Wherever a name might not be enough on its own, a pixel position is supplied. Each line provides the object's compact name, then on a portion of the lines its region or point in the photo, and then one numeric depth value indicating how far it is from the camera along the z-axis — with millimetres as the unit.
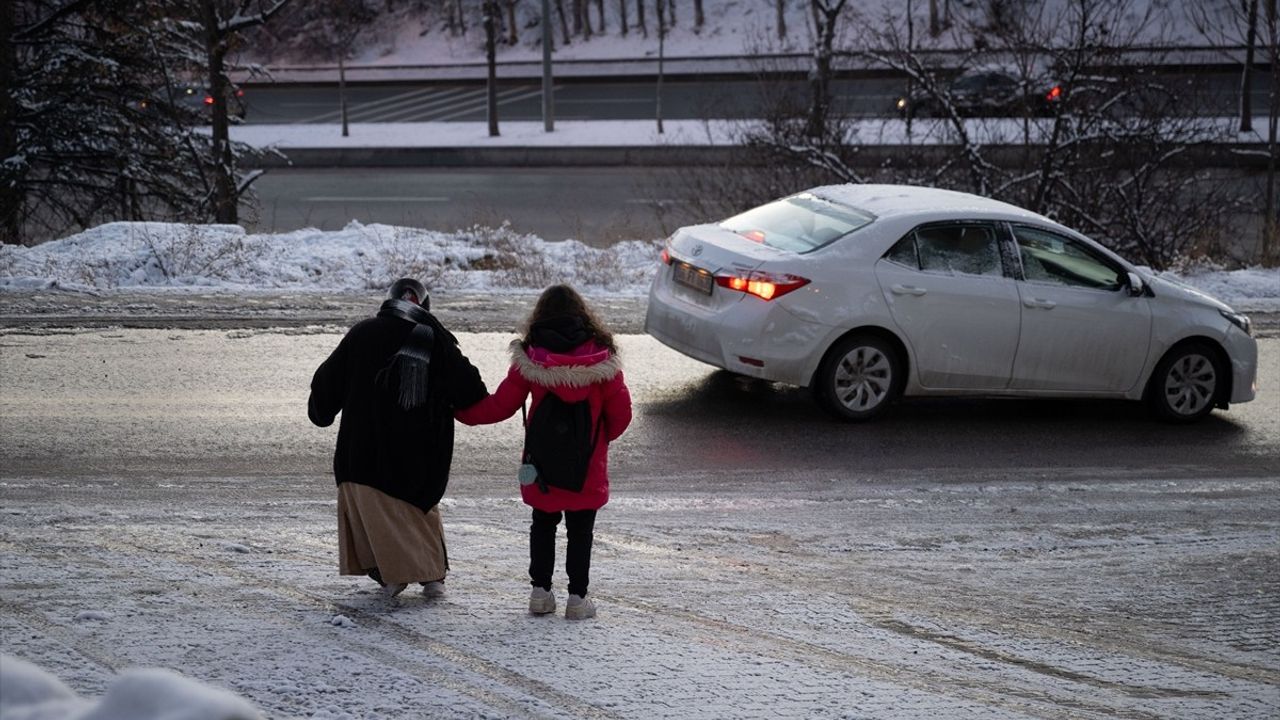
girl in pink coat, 10453
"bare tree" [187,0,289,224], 31484
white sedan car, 17594
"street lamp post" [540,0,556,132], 53344
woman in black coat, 10406
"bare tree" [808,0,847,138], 32375
